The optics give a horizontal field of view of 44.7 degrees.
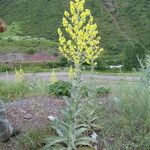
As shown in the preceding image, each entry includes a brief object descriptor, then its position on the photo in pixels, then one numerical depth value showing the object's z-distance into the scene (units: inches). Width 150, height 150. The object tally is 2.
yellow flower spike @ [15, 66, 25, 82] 223.2
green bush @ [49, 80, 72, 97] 147.5
